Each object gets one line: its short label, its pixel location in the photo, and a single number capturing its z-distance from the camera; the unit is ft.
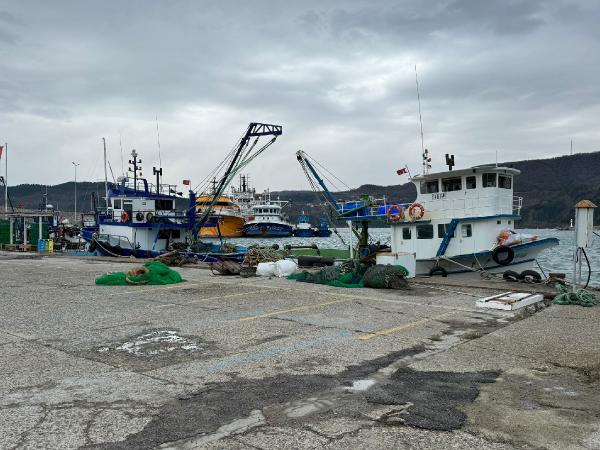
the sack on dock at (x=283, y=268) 52.08
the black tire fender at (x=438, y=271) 55.35
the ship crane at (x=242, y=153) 96.27
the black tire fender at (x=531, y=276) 46.52
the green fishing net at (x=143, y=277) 45.29
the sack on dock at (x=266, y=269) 52.65
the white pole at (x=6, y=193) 143.93
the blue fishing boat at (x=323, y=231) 313.53
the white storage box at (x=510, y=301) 31.60
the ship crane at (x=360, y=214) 67.51
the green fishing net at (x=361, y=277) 42.24
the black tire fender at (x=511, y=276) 48.22
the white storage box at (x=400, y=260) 47.34
